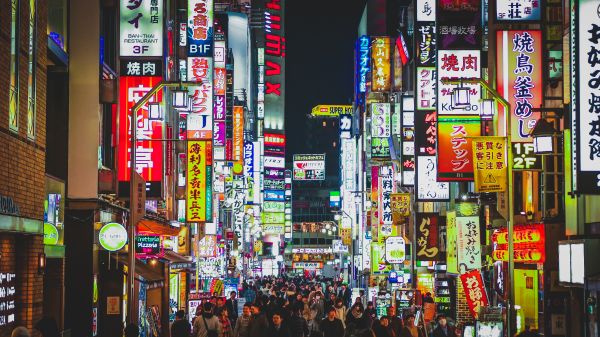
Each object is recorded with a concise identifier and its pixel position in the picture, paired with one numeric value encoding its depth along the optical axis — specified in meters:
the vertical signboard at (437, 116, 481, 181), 30.06
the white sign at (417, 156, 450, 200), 36.75
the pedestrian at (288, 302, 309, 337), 24.03
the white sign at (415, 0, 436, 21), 39.66
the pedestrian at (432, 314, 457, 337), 23.91
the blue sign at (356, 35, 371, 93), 72.23
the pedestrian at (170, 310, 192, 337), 18.85
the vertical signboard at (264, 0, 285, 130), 166.75
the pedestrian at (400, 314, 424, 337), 22.83
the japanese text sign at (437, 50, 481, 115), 30.92
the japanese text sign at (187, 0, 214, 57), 39.97
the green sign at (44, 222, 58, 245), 22.44
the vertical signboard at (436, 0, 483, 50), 31.52
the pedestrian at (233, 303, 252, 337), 22.47
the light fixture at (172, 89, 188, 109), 25.00
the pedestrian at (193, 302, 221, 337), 22.48
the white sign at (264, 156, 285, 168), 134.50
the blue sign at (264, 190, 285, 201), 123.69
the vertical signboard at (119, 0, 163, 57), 29.38
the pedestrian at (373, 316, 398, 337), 22.26
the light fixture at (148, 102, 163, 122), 25.50
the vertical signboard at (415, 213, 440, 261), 39.81
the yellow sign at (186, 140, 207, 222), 35.75
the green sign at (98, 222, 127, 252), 24.73
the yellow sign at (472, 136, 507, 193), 23.69
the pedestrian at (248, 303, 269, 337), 21.88
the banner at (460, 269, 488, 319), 25.16
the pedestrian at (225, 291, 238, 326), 34.00
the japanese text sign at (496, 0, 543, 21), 27.47
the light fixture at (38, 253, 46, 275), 19.03
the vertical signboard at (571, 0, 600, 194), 17.27
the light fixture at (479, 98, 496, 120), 24.06
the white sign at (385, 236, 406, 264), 46.97
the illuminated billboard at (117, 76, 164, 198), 28.33
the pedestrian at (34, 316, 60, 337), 15.05
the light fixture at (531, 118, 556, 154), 22.12
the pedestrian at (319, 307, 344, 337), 22.45
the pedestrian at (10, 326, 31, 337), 11.27
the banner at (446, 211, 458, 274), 30.83
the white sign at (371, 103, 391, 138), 55.34
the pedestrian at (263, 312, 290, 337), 21.73
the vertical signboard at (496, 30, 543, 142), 26.36
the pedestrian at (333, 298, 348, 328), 28.86
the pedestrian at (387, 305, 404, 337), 23.81
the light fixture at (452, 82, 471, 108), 24.34
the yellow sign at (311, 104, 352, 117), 191.90
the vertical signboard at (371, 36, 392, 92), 60.16
